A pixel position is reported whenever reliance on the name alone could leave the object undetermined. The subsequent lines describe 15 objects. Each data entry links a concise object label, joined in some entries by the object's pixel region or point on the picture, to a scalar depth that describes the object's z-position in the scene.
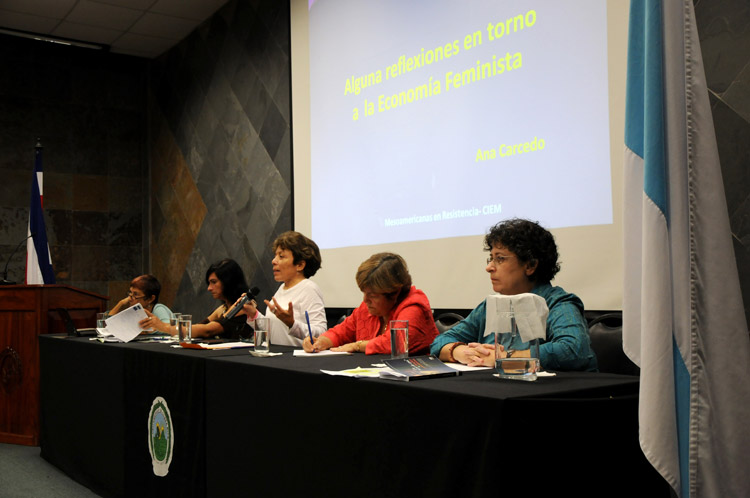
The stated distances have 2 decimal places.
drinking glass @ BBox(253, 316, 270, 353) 2.45
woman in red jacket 2.68
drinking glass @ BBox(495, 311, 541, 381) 1.68
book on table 1.69
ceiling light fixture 6.42
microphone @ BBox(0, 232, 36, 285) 6.28
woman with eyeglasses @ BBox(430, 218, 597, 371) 2.00
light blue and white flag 1.47
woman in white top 3.44
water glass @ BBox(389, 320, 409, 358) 2.06
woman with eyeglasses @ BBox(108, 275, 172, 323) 4.75
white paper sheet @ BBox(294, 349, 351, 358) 2.45
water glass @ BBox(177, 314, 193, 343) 2.90
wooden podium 4.31
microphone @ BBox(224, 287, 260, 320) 2.98
